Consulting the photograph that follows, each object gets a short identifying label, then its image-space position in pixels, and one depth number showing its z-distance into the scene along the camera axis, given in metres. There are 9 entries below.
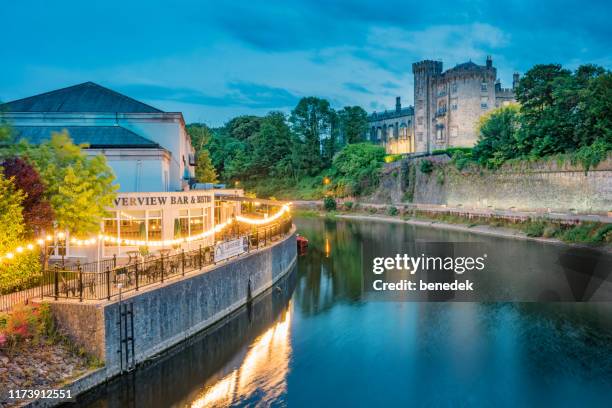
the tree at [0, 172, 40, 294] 14.34
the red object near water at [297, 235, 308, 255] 38.44
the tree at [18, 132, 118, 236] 16.94
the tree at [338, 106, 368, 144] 94.00
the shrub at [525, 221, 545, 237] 42.34
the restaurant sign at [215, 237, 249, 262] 19.70
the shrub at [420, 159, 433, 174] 68.56
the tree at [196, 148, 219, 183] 57.56
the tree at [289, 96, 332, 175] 91.19
